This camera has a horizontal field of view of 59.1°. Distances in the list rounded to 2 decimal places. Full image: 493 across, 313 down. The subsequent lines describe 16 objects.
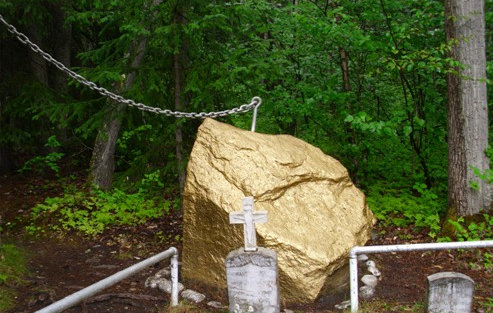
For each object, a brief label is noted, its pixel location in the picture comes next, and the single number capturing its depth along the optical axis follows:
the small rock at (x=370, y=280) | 5.43
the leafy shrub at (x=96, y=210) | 8.11
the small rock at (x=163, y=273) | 5.91
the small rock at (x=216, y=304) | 4.96
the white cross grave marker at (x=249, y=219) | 4.34
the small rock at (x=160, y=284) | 5.44
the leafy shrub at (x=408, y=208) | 6.98
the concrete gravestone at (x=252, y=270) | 4.31
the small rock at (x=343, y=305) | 4.86
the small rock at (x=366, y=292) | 5.18
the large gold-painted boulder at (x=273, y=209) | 4.76
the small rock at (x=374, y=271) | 5.76
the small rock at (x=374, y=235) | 7.08
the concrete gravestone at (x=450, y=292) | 4.22
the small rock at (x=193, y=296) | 5.10
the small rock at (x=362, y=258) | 6.08
